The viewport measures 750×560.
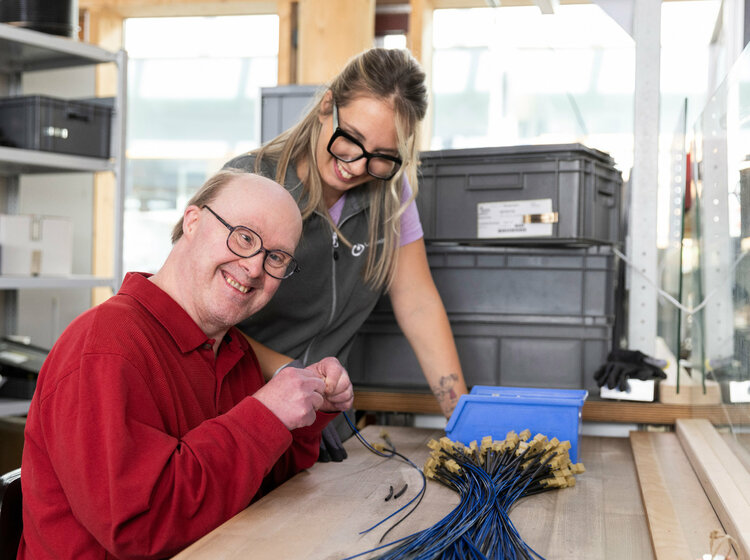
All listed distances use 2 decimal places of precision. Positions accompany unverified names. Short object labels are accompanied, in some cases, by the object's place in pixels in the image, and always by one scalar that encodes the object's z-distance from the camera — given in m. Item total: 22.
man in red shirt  0.92
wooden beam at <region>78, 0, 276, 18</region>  4.71
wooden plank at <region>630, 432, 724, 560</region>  1.00
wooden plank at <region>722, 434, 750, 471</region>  1.21
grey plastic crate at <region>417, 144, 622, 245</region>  1.96
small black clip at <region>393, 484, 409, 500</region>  1.21
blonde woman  1.50
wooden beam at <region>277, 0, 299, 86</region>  4.53
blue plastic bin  1.38
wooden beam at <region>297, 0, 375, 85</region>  4.17
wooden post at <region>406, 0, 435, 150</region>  4.34
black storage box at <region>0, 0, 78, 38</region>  3.14
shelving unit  3.05
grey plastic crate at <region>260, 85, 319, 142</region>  2.35
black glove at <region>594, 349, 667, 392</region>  1.86
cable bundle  0.92
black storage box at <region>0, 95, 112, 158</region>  3.05
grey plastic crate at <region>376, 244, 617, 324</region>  2.00
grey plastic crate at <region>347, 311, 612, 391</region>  1.99
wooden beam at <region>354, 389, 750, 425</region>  1.82
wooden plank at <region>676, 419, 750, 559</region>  0.98
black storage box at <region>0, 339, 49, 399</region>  2.96
